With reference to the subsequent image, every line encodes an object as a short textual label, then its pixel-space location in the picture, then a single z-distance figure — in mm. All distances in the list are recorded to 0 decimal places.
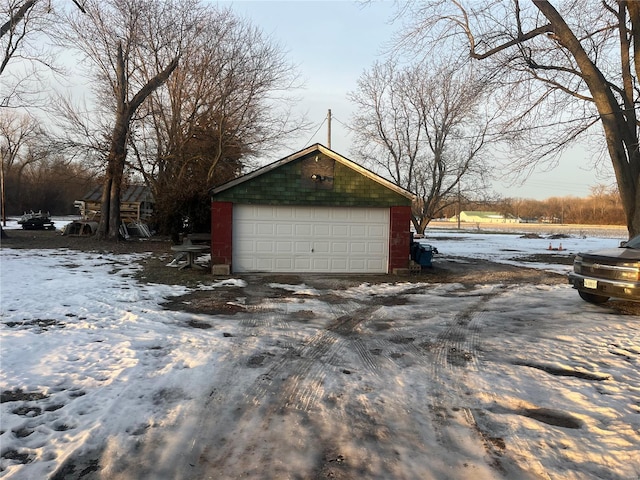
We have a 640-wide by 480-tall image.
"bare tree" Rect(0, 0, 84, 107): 19148
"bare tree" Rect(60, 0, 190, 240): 21781
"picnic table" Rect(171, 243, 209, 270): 13927
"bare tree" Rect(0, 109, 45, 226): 53044
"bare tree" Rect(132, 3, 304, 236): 22578
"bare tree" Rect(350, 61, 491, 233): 36656
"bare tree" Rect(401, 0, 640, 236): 13570
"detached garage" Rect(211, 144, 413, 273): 13547
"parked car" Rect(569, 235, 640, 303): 7605
